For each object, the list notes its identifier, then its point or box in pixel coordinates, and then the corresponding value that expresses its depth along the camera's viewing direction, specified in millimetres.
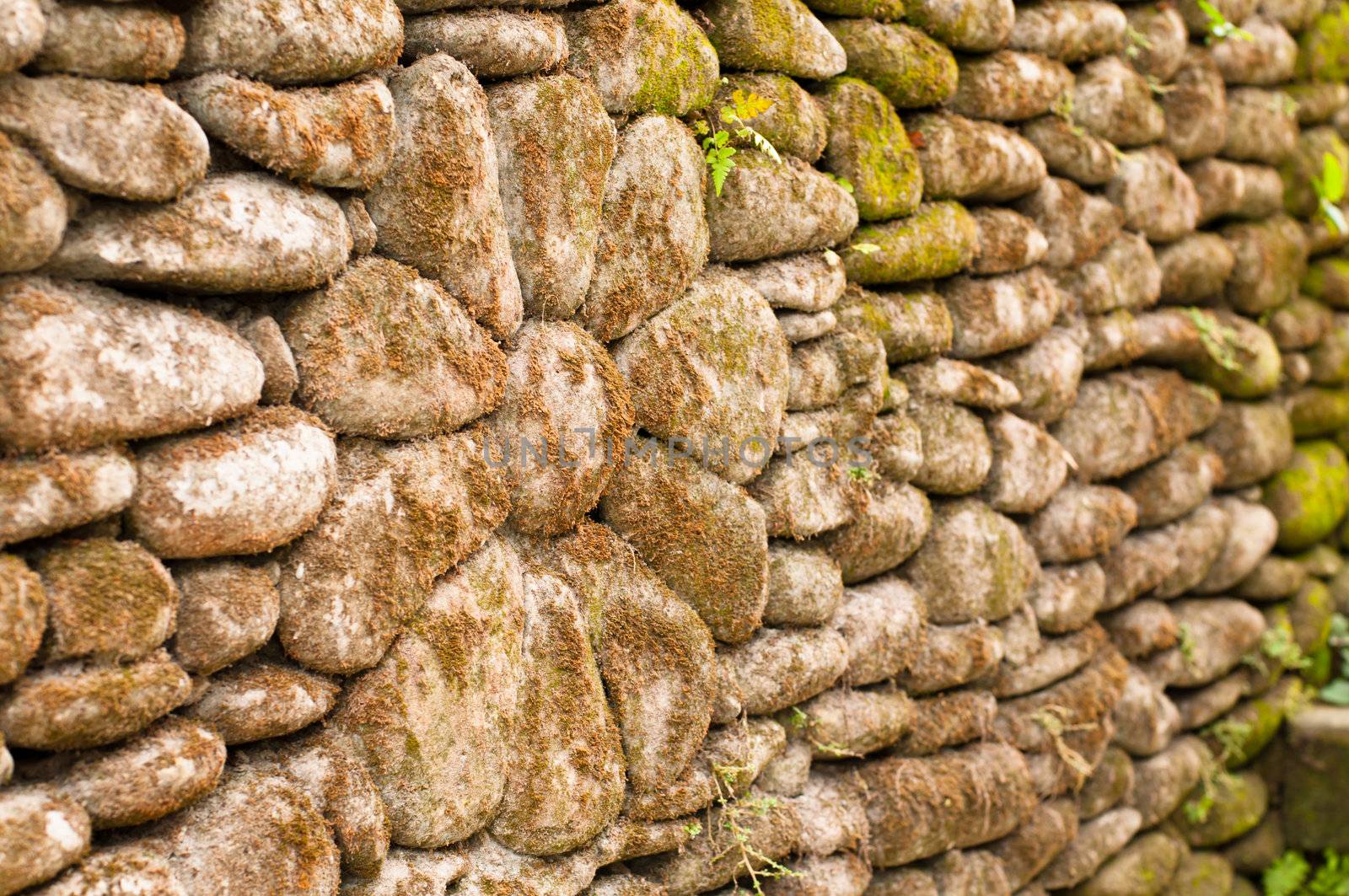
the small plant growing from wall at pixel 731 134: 2729
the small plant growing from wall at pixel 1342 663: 5043
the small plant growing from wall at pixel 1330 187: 5039
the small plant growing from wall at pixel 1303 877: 4754
